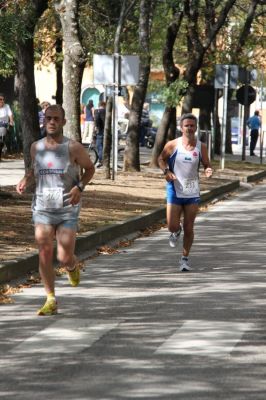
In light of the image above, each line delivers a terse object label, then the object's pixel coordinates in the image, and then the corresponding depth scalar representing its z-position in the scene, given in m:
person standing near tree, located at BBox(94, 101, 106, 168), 36.34
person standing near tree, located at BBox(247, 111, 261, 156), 56.14
